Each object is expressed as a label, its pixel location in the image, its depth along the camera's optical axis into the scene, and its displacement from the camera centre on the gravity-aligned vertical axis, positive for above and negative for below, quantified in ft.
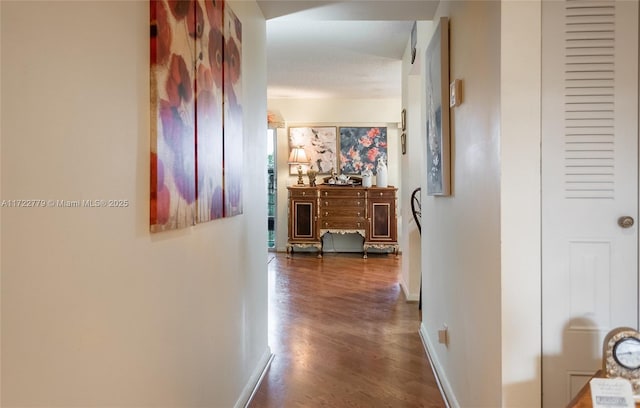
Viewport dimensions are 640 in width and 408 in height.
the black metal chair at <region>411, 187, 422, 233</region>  13.24 -0.37
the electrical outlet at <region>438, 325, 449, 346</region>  7.55 -2.59
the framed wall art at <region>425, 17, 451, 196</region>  7.29 +1.54
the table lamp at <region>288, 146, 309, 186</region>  23.80 +2.13
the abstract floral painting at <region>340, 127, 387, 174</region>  24.23 +2.81
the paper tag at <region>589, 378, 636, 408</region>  3.71 -1.78
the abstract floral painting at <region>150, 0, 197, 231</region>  3.89 +0.81
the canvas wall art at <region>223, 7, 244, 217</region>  6.19 +1.27
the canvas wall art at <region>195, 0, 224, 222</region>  5.05 +1.09
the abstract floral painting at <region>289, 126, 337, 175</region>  24.31 +3.14
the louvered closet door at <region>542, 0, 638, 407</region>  4.59 +0.18
